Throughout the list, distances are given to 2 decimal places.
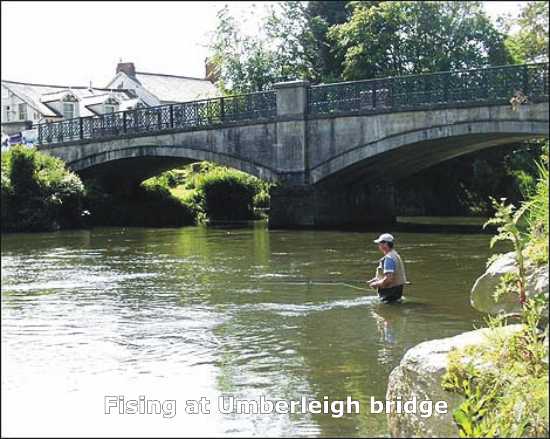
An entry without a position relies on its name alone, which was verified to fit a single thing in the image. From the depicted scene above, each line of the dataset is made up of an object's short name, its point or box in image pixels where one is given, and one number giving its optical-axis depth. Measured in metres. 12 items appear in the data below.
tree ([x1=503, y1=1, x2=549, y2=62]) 34.58
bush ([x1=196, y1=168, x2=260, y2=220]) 37.16
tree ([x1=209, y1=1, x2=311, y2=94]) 41.41
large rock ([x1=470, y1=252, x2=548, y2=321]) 6.41
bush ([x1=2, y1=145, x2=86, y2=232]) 27.34
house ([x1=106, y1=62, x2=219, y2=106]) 61.03
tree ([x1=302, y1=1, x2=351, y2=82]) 41.75
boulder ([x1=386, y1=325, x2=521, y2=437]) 5.58
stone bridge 25.73
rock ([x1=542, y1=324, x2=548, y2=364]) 5.17
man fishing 11.49
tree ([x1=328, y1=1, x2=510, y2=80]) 37.47
